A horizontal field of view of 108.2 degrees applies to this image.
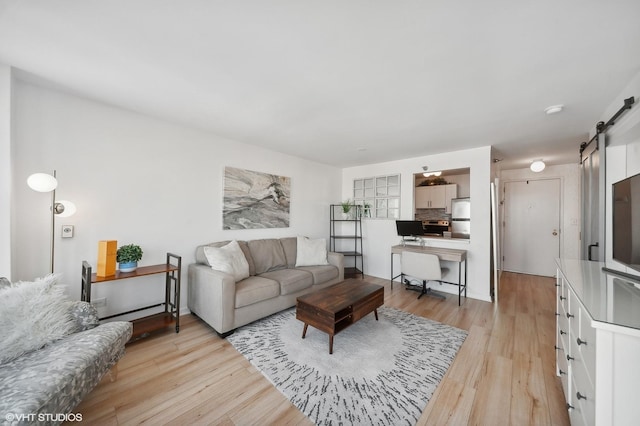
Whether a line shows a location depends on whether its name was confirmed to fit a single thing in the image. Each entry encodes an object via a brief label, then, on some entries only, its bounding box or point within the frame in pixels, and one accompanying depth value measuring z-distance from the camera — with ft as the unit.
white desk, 11.62
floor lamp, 5.84
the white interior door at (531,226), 16.07
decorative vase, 7.52
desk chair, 11.19
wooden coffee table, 7.15
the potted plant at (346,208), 16.47
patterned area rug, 5.14
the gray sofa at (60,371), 3.24
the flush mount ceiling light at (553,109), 7.39
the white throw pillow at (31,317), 4.14
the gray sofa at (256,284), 7.97
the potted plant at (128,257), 7.51
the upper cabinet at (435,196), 17.95
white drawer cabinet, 2.84
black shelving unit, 16.60
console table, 6.82
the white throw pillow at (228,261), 8.86
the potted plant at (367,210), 16.40
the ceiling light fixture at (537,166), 13.77
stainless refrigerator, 16.23
